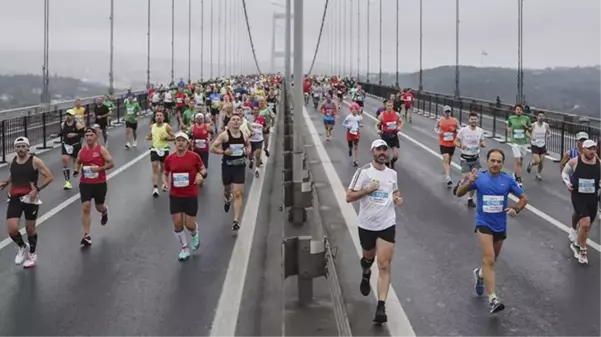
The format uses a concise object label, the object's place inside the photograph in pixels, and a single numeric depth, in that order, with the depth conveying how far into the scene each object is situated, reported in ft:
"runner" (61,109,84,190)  55.52
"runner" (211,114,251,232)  40.75
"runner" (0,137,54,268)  32.60
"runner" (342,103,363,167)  69.51
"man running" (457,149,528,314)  26.43
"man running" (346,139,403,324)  25.38
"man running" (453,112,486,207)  49.44
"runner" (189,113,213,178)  53.98
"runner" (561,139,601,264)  33.32
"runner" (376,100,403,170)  60.85
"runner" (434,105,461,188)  56.85
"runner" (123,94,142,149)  79.71
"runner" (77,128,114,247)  36.55
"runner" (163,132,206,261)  33.71
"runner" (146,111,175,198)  52.06
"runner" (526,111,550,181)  60.18
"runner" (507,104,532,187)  57.52
